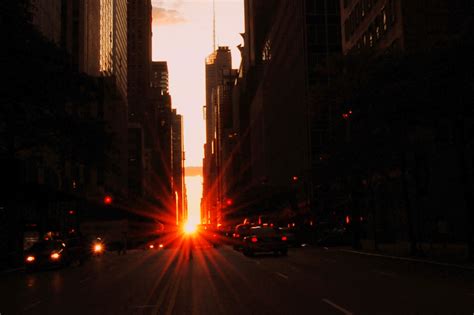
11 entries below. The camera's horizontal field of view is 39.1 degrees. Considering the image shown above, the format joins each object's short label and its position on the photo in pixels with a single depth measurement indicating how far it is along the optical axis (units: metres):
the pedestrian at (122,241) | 51.61
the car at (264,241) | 37.19
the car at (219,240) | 56.58
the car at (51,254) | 32.09
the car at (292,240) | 46.13
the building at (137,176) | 182.50
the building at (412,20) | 49.25
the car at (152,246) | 68.63
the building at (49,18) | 66.66
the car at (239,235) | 45.71
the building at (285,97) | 92.38
